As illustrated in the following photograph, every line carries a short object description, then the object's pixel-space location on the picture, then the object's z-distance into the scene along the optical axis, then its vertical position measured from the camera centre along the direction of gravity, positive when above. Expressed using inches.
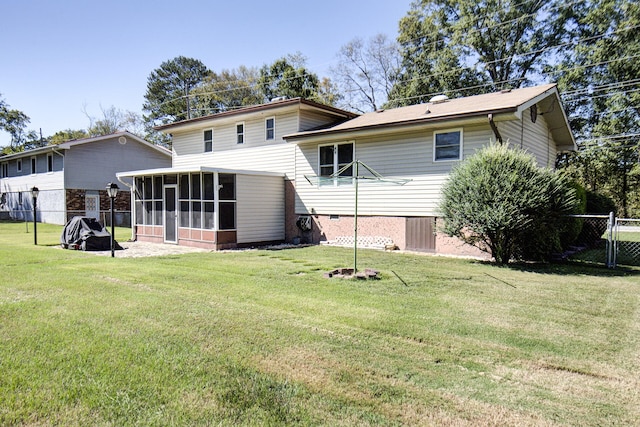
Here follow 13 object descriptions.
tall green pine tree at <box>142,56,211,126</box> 1627.7 +512.0
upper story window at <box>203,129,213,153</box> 707.4 +118.7
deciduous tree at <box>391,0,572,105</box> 1001.5 +419.7
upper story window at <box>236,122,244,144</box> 661.3 +121.8
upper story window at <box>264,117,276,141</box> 619.5 +122.2
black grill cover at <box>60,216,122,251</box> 482.9 -35.8
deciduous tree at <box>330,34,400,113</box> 1199.6 +416.7
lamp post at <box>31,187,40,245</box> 561.7 +21.6
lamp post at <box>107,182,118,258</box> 418.3 +17.6
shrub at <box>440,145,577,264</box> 340.2 +2.3
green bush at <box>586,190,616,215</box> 546.6 -1.2
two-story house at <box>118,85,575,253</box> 450.8 +47.9
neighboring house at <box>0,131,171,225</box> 928.3 +83.7
